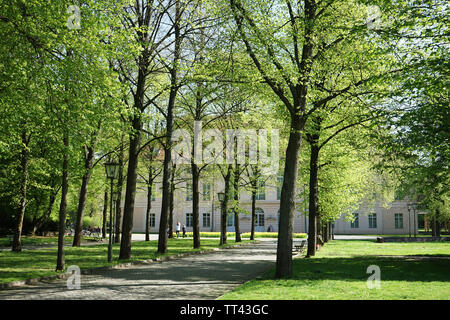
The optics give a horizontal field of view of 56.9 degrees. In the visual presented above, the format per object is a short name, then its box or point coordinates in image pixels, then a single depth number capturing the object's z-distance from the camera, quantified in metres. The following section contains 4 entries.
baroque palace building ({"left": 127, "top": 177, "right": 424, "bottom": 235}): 59.50
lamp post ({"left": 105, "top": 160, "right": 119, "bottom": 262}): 16.08
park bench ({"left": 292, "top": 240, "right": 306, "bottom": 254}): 22.37
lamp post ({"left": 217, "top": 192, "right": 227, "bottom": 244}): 25.47
